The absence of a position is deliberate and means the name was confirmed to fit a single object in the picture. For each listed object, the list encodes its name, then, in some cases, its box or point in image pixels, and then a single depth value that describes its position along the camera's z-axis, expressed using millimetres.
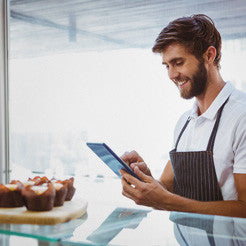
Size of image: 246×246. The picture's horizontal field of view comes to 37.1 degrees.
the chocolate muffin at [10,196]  1050
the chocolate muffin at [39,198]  997
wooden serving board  960
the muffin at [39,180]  1181
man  1372
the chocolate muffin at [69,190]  1149
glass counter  870
